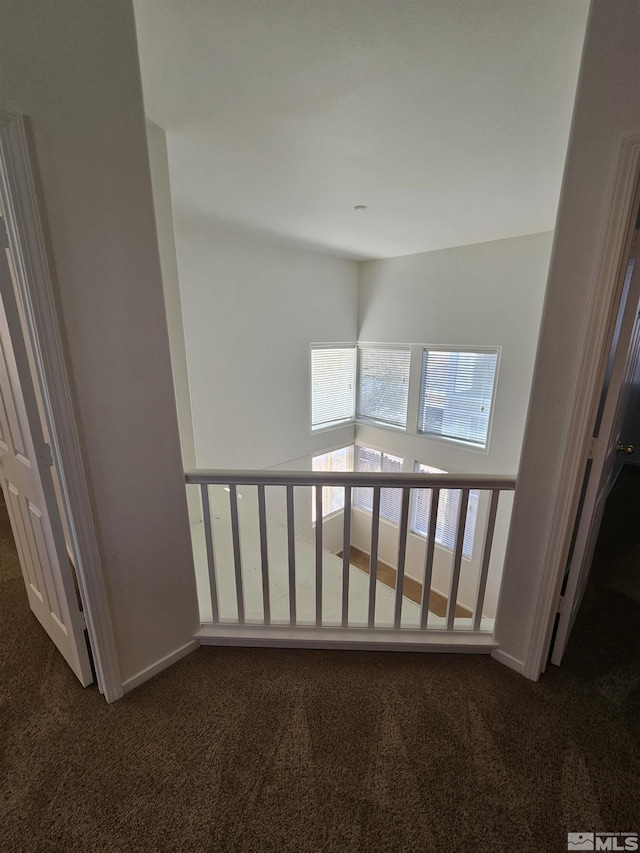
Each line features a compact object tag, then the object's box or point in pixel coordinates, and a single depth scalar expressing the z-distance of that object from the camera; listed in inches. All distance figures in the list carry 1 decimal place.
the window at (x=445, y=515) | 191.2
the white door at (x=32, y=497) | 46.6
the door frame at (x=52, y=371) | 39.9
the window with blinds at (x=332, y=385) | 211.2
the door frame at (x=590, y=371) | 43.1
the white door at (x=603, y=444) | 49.1
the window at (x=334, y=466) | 231.0
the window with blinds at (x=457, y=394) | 177.3
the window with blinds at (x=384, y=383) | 213.2
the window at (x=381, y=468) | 229.5
